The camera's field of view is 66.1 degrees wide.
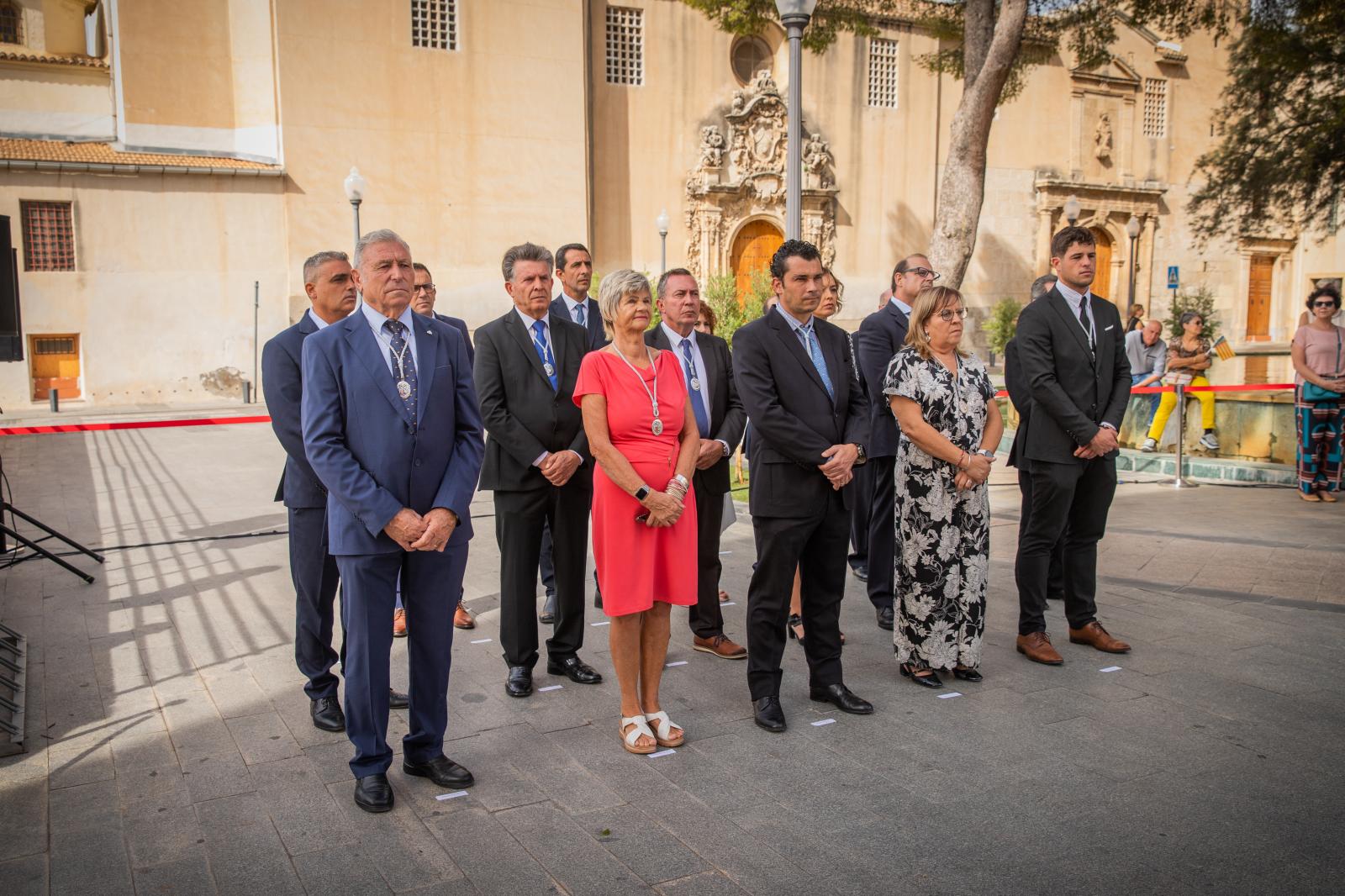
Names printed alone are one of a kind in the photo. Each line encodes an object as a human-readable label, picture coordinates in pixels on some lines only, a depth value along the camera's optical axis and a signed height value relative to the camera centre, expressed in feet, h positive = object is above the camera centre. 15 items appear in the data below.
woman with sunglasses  32.42 -2.16
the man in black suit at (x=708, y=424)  18.40 -1.67
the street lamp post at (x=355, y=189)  61.57 +8.66
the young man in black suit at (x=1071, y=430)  17.87 -1.71
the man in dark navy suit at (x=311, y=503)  14.80 -2.44
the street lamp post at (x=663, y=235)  84.94 +8.28
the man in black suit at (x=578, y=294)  19.26 +0.75
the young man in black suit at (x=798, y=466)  15.03 -1.93
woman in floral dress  16.49 -2.71
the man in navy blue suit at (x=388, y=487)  12.25 -1.83
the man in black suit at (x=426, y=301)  20.22 +0.68
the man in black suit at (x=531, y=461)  16.66 -2.05
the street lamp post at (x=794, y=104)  26.61 +6.13
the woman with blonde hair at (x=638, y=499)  14.01 -2.25
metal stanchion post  37.11 -4.49
